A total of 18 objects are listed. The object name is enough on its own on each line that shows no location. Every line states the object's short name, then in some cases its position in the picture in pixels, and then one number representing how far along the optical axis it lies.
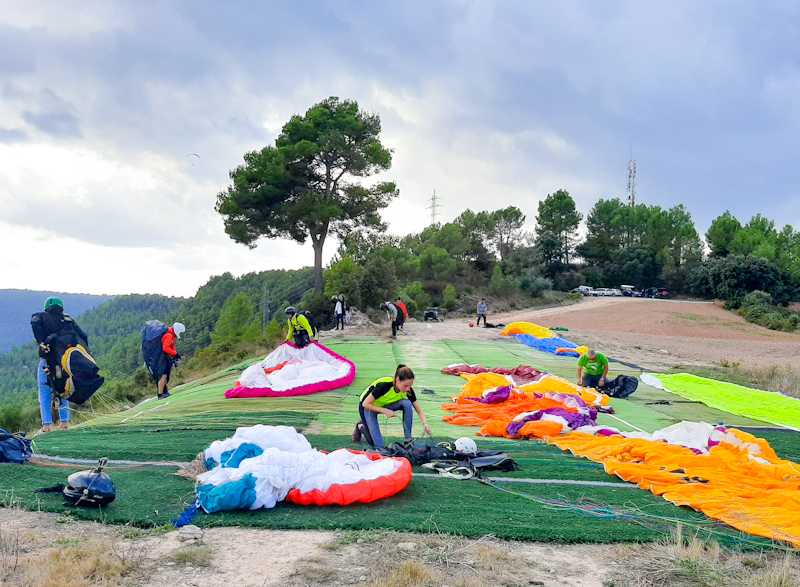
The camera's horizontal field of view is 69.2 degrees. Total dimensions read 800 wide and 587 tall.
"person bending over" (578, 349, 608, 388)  10.32
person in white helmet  9.52
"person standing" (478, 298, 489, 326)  26.22
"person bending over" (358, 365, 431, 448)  5.73
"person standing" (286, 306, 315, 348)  10.90
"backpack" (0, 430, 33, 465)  4.89
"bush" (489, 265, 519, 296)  43.91
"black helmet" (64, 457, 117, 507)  3.82
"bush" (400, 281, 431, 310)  36.09
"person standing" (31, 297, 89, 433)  6.58
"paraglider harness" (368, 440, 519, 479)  5.07
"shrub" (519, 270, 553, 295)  44.78
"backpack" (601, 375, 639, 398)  10.16
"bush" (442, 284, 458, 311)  38.31
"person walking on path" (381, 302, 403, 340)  19.79
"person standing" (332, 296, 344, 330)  22.09
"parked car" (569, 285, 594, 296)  49.22
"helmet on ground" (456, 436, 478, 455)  5.46
